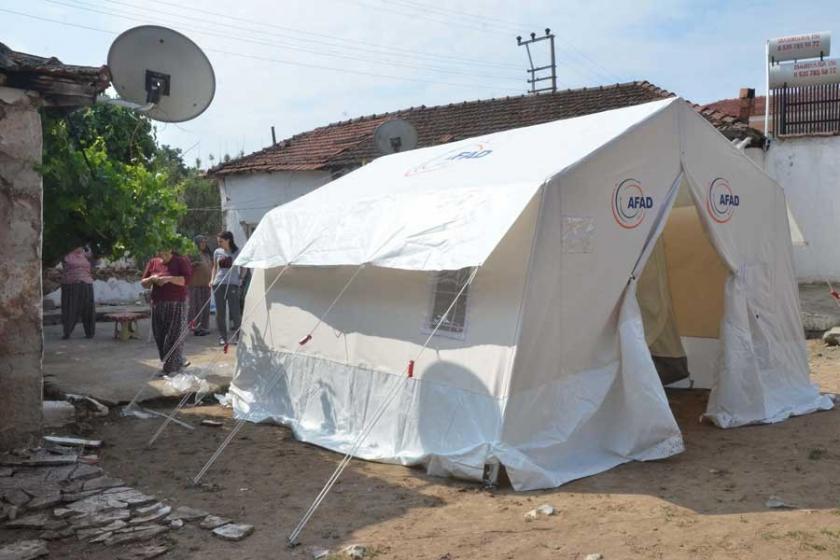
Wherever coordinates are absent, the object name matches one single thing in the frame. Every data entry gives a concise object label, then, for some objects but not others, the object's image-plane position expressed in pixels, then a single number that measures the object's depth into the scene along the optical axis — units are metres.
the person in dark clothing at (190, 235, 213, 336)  11.68
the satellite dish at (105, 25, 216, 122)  6.37
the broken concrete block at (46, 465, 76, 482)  5.22
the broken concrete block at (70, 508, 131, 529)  4.55
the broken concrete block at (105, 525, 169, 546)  4.36
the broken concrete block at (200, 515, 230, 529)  4.58
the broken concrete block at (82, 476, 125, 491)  5.14
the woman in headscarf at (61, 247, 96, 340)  11.23
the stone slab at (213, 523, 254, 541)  4.42
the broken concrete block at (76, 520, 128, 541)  4.41
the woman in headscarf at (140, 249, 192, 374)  8.26
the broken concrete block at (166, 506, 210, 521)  4.71
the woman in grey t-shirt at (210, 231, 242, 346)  10.60
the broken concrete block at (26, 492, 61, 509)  4.77
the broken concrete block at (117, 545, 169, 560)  4.16
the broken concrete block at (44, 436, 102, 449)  6.16
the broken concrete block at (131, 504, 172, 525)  4.62
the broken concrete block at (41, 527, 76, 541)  4.41
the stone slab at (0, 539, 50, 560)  4.09
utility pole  30.14
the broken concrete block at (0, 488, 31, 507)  4.79
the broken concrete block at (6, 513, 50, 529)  4.54
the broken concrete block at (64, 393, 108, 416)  7.36
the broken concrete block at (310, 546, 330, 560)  4.13
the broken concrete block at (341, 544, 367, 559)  4.11
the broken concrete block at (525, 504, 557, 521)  4.59
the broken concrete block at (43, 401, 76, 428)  6.73
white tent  5.27
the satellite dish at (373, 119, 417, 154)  10.00
